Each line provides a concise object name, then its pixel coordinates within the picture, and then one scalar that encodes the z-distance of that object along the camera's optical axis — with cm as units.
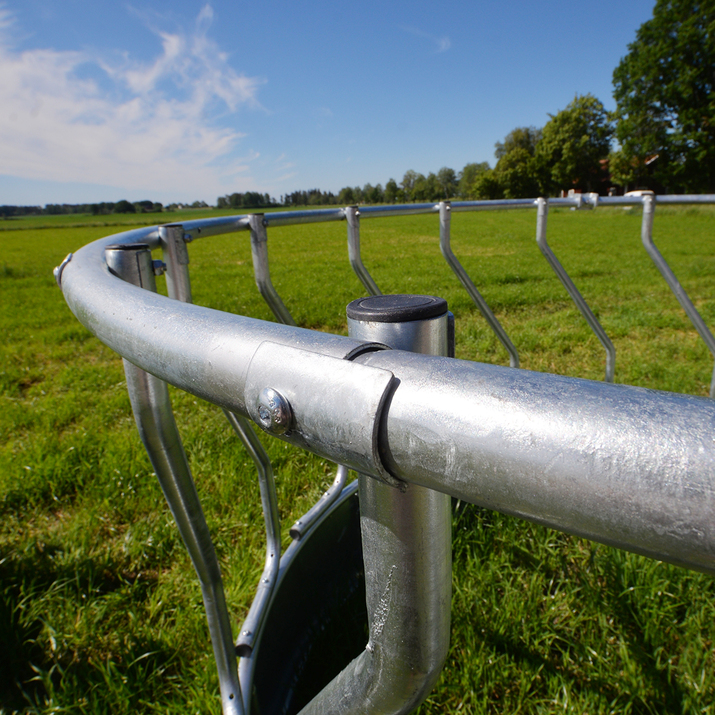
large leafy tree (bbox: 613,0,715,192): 3653
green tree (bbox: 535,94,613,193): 5606
